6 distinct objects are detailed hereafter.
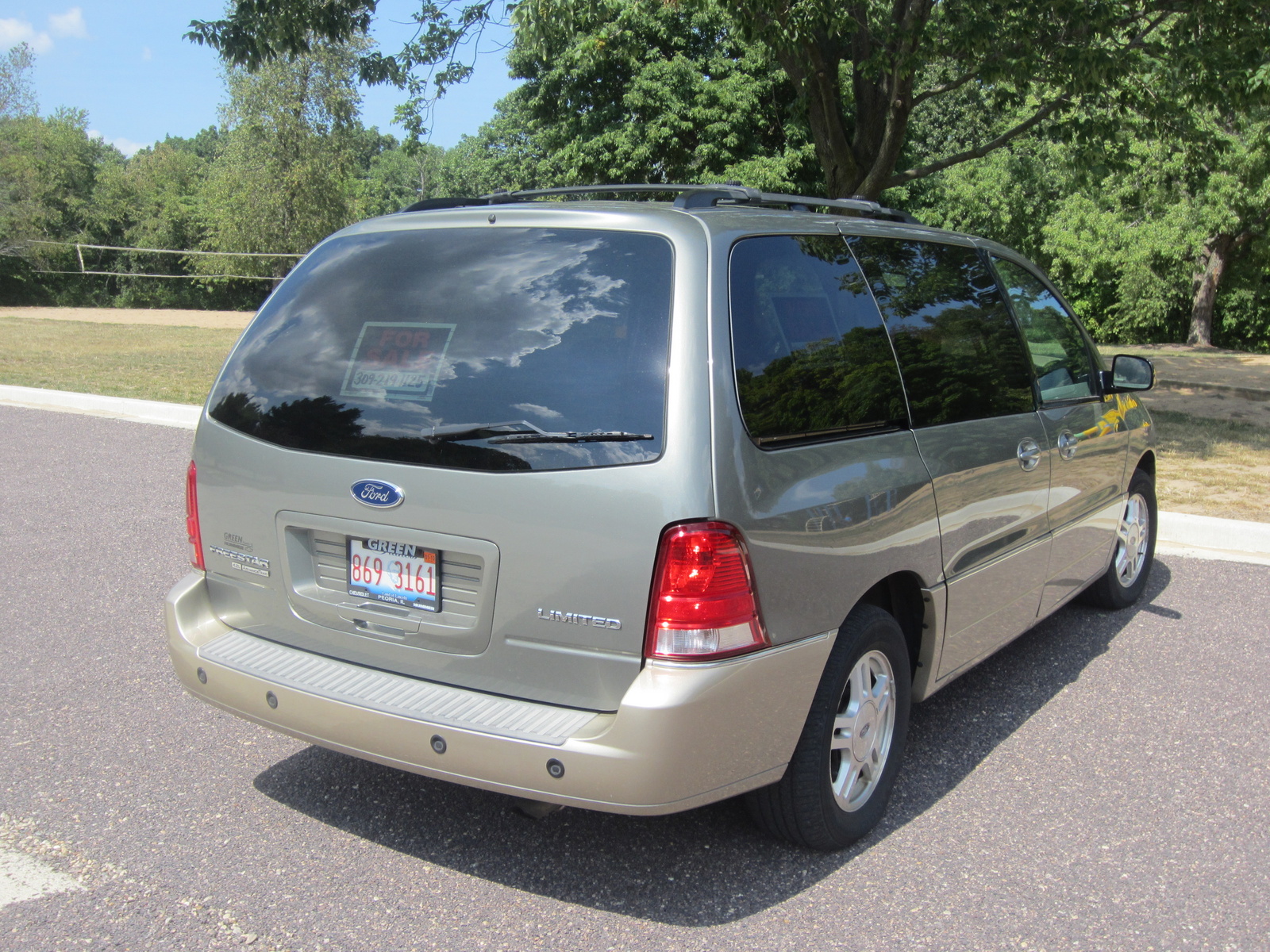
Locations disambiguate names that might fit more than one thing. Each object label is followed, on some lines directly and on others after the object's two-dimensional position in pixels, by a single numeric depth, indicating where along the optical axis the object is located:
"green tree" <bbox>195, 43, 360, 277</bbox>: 42.28
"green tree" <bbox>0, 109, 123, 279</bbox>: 52.41
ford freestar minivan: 2.63
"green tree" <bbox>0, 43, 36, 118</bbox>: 52.06
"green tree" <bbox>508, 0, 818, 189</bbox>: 25.11
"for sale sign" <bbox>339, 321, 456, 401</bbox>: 2.95
